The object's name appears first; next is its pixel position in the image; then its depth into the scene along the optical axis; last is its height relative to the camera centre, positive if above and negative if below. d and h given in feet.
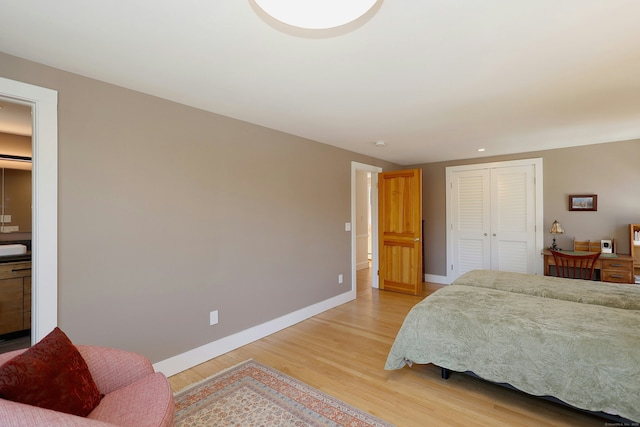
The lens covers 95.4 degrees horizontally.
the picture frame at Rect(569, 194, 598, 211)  13.48 +0.59
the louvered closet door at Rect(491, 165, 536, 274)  15.15 -0.22
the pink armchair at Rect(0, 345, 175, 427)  3.24 -2.77
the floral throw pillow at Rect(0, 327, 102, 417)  3.72 -2.20
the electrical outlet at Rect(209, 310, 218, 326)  8.97 -3.13
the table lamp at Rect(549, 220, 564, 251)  13.91 -0.73
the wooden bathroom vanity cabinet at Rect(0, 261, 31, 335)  9.45 -2.61
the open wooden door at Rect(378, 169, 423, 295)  15.39 -0.82
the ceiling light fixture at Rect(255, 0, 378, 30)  3.29 +2.40
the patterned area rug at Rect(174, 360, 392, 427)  6.20 -4.35
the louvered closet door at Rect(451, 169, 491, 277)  16.49 -0.28
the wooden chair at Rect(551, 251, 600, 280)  11.55 -2.03
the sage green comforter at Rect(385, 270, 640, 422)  5.46 -2.70
